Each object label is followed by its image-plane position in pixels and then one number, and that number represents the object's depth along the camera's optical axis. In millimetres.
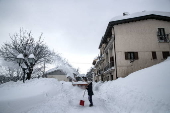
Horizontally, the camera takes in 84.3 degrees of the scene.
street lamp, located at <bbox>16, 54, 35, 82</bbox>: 8101
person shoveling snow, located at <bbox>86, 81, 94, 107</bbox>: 6410
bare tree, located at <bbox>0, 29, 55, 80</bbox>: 14517
